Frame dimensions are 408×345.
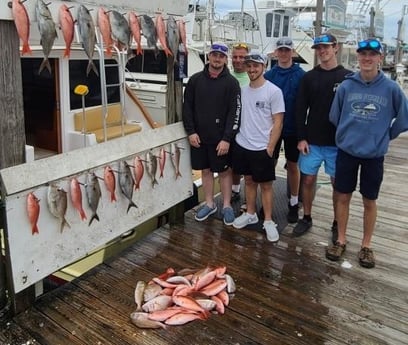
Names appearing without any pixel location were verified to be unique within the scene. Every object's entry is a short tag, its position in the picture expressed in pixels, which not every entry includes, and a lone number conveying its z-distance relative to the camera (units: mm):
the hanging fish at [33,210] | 2385
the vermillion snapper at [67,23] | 2403
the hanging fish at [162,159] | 3496
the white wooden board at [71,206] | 2367
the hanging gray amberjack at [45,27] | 2268
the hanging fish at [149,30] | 3010
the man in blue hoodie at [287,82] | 3699
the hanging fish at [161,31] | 3139
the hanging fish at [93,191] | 2762
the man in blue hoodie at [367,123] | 2924
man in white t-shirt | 3373
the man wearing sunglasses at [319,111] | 3355
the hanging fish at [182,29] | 3435
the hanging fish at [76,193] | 2648
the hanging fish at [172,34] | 3262
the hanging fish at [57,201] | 2504
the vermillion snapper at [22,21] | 2150
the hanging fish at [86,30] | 2498
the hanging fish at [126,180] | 3045
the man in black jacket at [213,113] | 3541
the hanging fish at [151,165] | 3336
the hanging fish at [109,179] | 2925
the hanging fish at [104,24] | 2654
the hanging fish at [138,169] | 3180
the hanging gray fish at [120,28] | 2744
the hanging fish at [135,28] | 2891
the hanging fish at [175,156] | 3625
